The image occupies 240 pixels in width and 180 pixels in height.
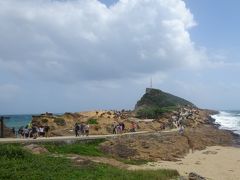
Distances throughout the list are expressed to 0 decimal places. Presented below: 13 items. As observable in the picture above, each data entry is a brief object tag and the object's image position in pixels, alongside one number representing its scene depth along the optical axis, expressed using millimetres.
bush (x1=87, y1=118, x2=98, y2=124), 24196
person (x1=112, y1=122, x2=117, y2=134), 22155
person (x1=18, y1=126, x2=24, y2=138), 19395
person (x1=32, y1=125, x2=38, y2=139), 18360
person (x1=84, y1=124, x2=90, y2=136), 20353
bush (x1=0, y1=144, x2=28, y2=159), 11436
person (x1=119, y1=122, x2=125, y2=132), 22523
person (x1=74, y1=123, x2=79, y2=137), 19882
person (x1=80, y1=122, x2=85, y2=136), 20474
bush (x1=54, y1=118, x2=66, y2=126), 23704
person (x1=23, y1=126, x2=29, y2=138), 18706
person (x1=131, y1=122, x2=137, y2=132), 24317
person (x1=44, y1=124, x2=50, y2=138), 19734
